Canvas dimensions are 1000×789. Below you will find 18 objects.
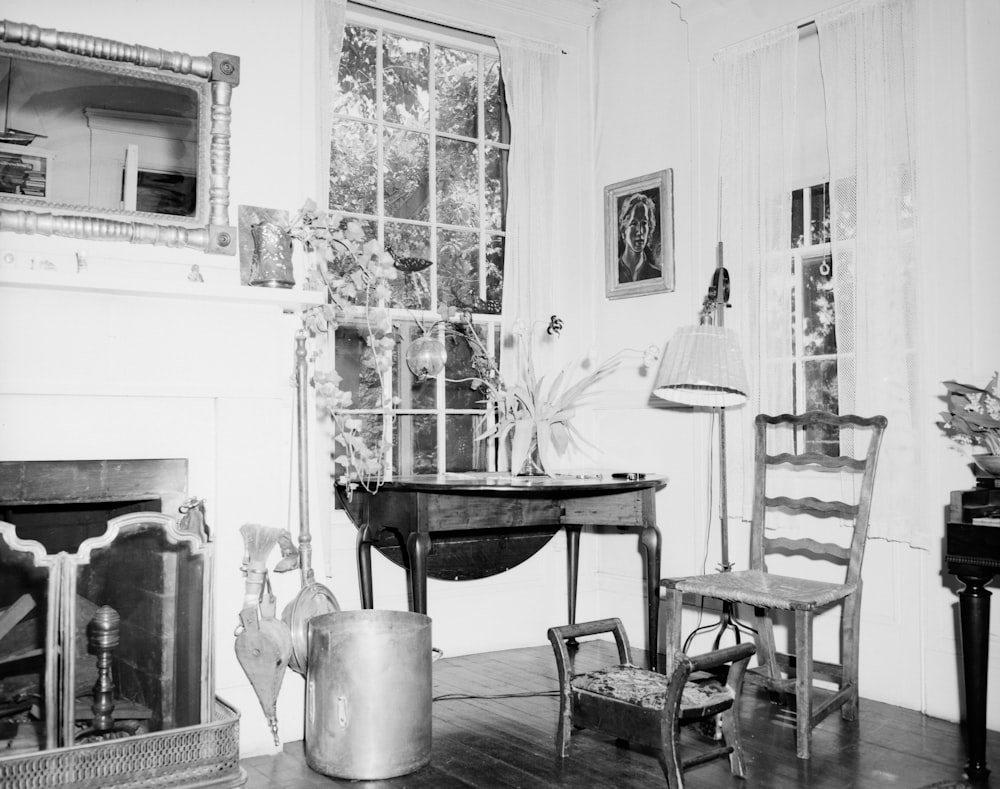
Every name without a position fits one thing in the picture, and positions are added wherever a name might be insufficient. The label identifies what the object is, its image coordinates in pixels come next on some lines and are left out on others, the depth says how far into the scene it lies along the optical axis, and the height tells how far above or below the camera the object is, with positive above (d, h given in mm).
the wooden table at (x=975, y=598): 2643 -441
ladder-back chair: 2938 -386
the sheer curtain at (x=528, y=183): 4379 +1162
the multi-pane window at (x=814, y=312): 3699 +483
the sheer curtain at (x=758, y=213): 3756 +887
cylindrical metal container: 2639 -730
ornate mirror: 2654 +843
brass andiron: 2418 -591
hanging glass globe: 3637 +300
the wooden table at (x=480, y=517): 3324 -296
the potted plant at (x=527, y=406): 3740 +120
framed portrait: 4301 +915
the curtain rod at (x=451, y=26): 4121 +1831
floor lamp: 3527 +248
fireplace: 2318 -522
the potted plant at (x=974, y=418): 3035 +64
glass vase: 3807 -121
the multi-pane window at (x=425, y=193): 4168 +1077
